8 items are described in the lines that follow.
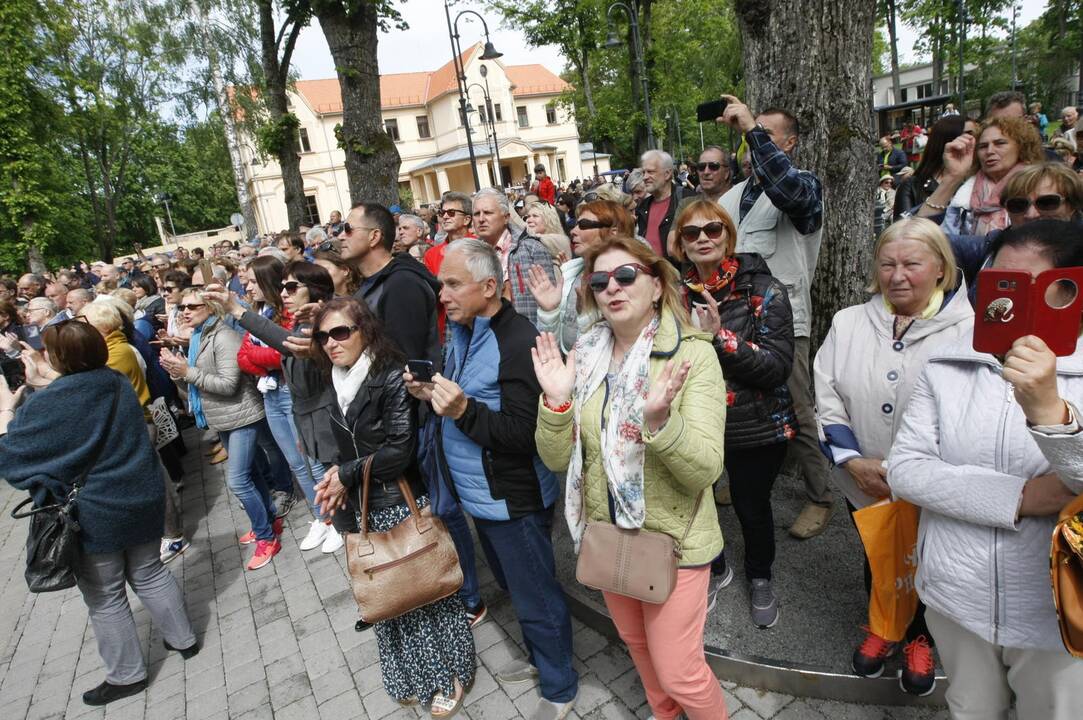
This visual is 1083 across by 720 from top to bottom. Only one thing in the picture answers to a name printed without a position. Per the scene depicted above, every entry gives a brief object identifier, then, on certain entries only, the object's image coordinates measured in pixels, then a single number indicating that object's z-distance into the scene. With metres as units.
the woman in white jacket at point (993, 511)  1.63
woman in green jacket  2.06
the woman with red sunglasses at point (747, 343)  2.67
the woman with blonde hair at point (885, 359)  2.25
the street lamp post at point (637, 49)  16.08
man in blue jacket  2.47
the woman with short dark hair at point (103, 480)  3.24
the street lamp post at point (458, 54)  18.03
